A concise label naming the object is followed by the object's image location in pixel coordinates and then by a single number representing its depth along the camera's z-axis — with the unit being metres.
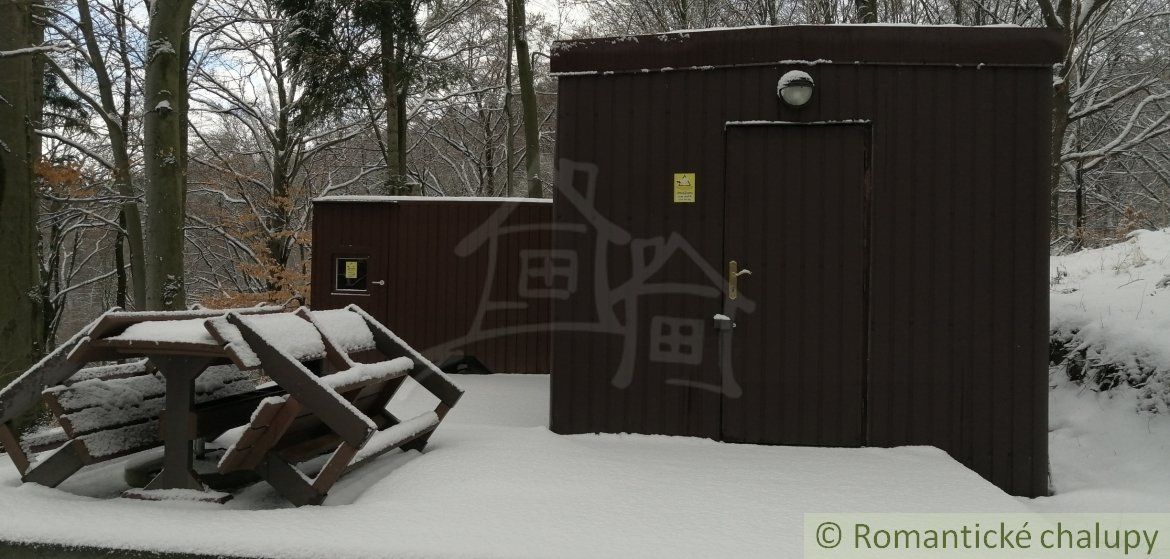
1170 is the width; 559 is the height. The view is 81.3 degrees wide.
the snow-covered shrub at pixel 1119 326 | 5.73
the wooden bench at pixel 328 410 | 3.35
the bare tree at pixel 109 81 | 13.12
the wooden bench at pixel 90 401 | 3.49
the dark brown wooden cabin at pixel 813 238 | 4.49
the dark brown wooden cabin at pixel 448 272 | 8.19
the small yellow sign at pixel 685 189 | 4.78
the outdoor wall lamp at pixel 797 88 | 4.57
